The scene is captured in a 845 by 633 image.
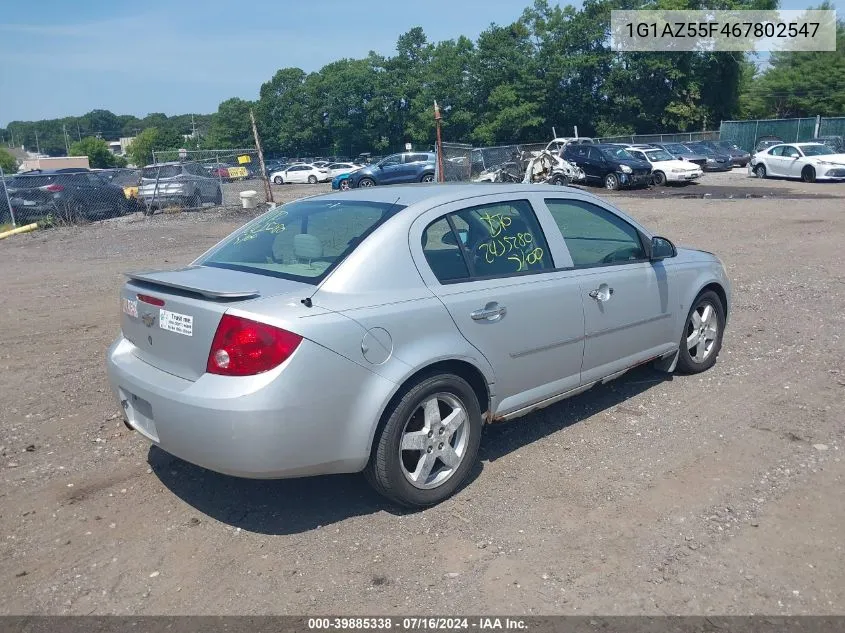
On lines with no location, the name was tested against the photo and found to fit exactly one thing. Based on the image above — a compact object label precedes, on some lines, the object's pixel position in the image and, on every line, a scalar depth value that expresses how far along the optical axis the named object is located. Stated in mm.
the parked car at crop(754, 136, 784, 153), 39422
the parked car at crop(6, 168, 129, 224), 18891
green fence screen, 41750
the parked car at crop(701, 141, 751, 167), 37281
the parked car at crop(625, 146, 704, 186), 27359
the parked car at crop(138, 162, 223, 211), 20844
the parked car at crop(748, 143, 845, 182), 26578
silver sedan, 3467
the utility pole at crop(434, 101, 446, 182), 20706
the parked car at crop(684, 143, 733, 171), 36188
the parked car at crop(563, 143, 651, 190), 26297
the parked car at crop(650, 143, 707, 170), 35938
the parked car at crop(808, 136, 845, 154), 32088
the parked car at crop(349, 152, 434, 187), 32344
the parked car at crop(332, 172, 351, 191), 35125
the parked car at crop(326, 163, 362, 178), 47462
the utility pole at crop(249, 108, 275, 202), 20838
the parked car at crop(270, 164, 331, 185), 48194
